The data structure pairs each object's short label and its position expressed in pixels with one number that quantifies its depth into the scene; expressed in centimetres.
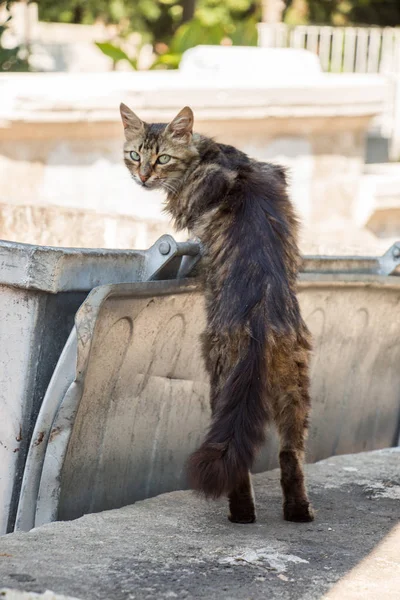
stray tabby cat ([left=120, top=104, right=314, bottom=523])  687
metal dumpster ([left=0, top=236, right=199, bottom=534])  711
